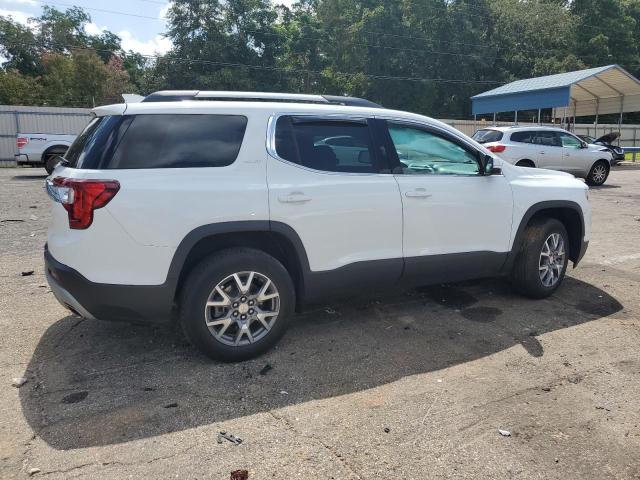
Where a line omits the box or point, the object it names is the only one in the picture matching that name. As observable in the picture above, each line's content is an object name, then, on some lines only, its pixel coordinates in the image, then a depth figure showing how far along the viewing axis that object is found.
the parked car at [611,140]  23.33
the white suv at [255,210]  3.35
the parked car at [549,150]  14.52
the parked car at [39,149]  15.84
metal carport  24.73
